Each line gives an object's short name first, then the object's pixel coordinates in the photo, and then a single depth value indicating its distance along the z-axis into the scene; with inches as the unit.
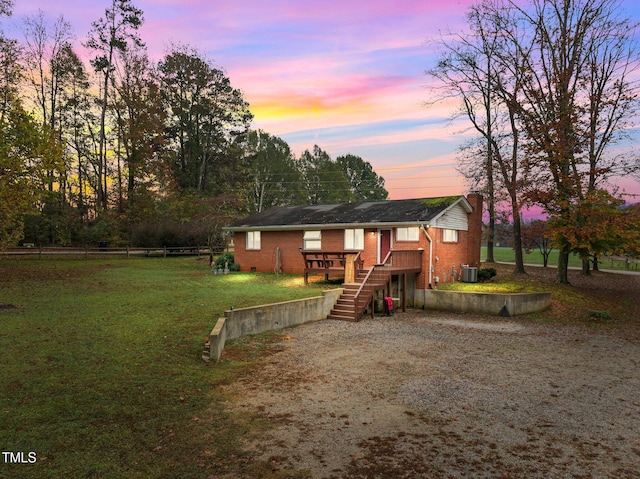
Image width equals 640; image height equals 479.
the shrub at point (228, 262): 1016.9
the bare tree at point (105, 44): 1556.3
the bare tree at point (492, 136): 960.3
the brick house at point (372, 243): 719.7
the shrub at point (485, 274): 858.8
